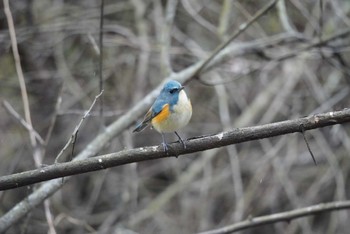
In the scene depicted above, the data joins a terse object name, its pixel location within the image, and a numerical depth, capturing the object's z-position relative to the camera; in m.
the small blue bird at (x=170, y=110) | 7.47
